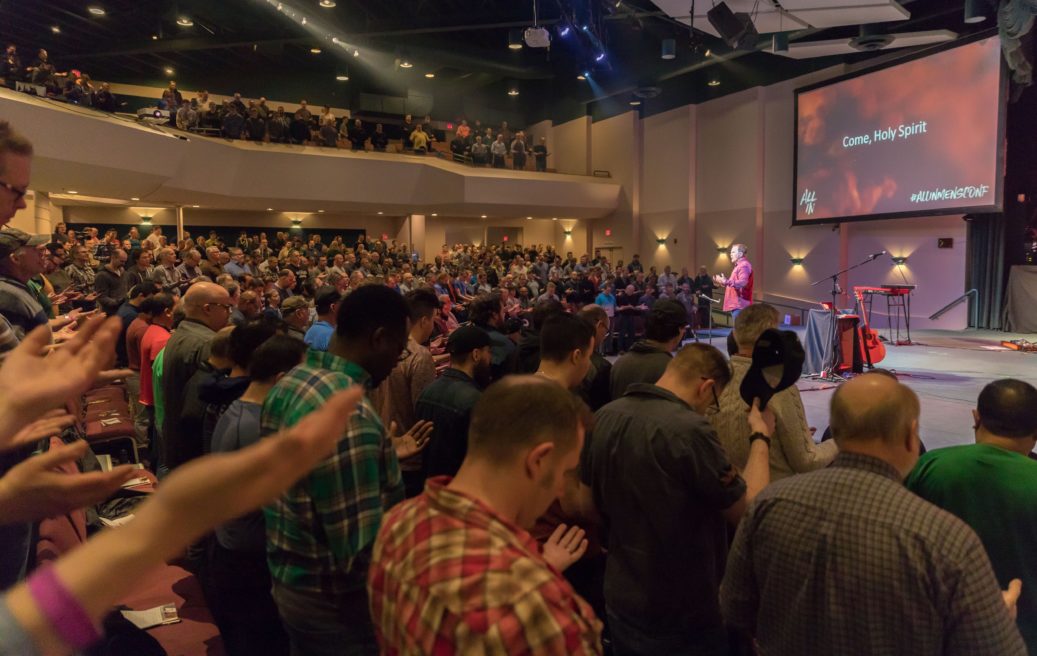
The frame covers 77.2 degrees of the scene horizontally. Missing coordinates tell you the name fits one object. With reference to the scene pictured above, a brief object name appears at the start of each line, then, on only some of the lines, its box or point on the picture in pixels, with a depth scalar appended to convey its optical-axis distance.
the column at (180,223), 17.31
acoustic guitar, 7.78
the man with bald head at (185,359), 3.03
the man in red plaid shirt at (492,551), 0.89
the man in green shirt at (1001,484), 1.75
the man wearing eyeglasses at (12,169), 1.83
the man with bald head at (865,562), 1.29
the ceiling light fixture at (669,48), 12.84
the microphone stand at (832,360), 7.68
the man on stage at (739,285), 7.88
